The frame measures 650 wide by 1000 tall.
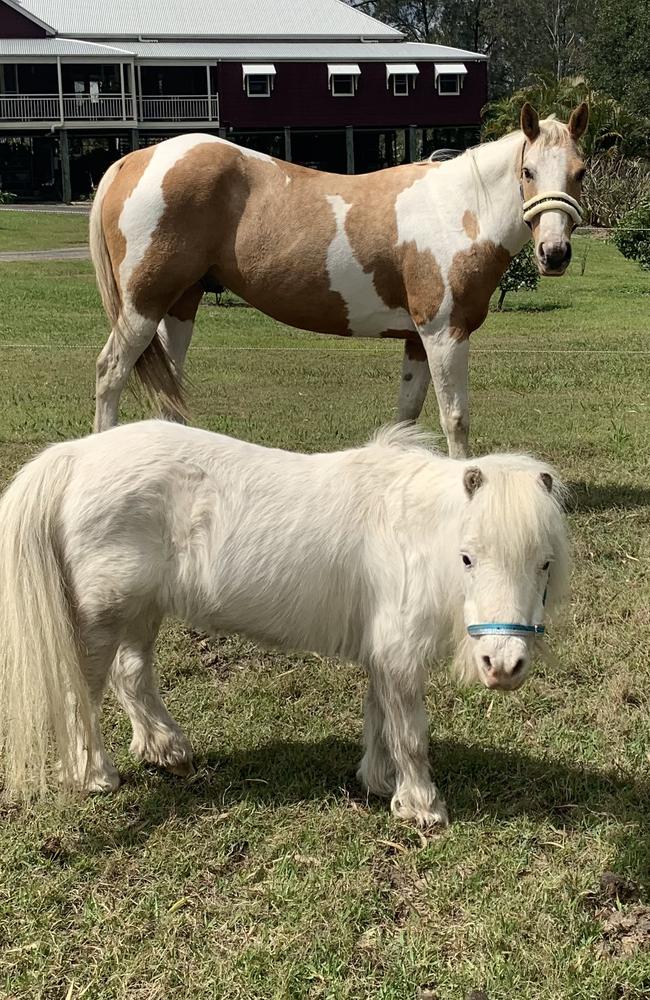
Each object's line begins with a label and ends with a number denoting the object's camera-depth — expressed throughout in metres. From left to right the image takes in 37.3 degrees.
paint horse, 5.44
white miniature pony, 2.85
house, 38.06
